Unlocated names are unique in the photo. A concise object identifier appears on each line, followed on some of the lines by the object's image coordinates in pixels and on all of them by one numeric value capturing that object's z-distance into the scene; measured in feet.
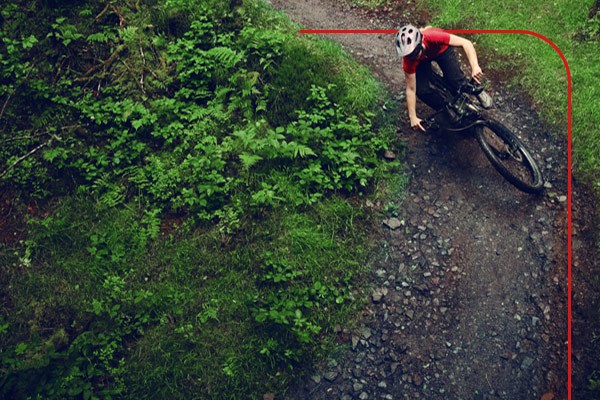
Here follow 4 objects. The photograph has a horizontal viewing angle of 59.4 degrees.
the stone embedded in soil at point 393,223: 26.84
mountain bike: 25.61
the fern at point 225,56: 31.14
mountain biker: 24.17
